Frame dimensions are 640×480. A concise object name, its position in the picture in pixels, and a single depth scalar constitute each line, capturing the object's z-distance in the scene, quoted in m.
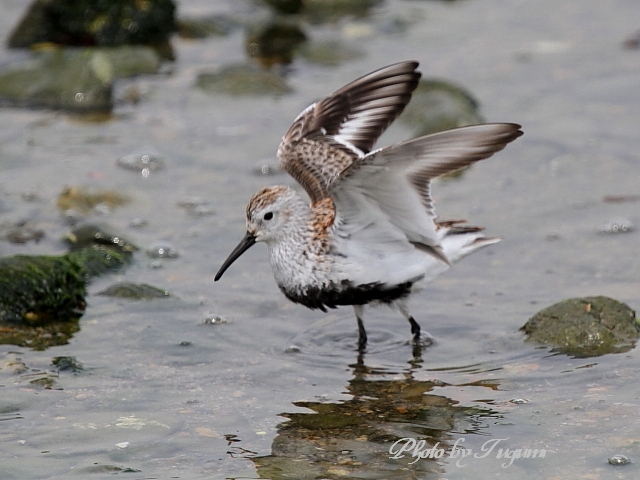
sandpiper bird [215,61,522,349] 10.83
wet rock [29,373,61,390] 11.20
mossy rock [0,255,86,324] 12.84
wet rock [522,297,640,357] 11.88
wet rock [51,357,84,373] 11.67
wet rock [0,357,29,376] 11.52
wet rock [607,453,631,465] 9.23
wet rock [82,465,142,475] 9.34
